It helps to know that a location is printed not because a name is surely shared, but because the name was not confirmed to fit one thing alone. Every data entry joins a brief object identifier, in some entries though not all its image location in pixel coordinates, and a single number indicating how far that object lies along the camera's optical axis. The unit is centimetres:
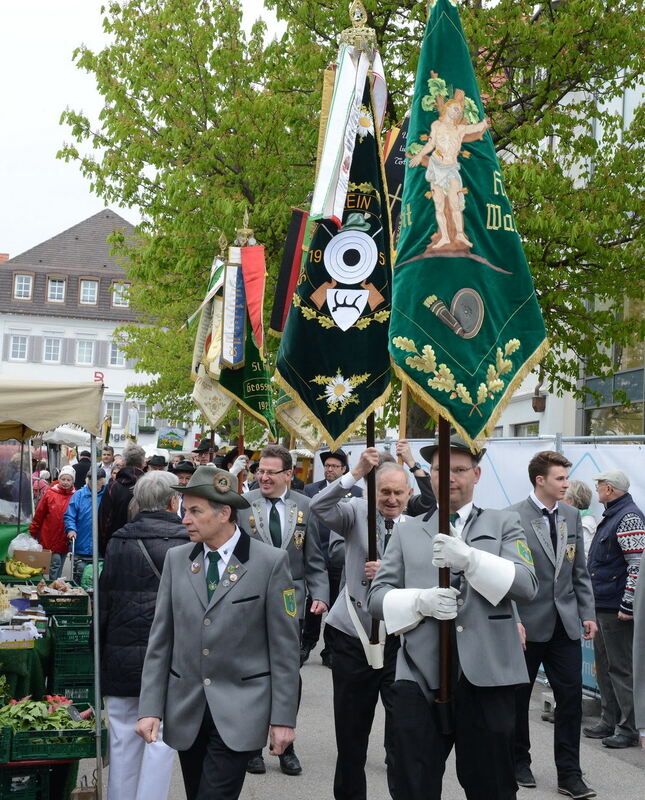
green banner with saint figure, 517
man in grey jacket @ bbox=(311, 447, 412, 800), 629
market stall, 653
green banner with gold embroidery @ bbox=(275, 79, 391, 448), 678
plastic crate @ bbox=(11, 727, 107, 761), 644
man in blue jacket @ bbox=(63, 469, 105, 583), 1478
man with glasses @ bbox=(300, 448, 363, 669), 1140
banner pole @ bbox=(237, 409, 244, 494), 1183
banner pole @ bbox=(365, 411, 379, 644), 634
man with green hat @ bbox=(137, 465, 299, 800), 494
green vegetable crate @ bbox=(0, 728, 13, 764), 642
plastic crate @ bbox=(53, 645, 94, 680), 829
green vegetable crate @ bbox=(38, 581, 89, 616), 921
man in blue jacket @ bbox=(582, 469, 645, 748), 922
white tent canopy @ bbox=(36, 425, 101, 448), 2178
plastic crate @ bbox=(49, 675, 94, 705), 825
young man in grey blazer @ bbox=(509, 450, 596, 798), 772
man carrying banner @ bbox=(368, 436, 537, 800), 472
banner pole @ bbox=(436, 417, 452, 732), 473
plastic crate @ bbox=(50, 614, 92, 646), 831
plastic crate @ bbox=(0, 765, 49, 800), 652
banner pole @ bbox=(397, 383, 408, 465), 765
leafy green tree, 1736
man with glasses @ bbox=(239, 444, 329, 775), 835
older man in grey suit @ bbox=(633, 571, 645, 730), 464
